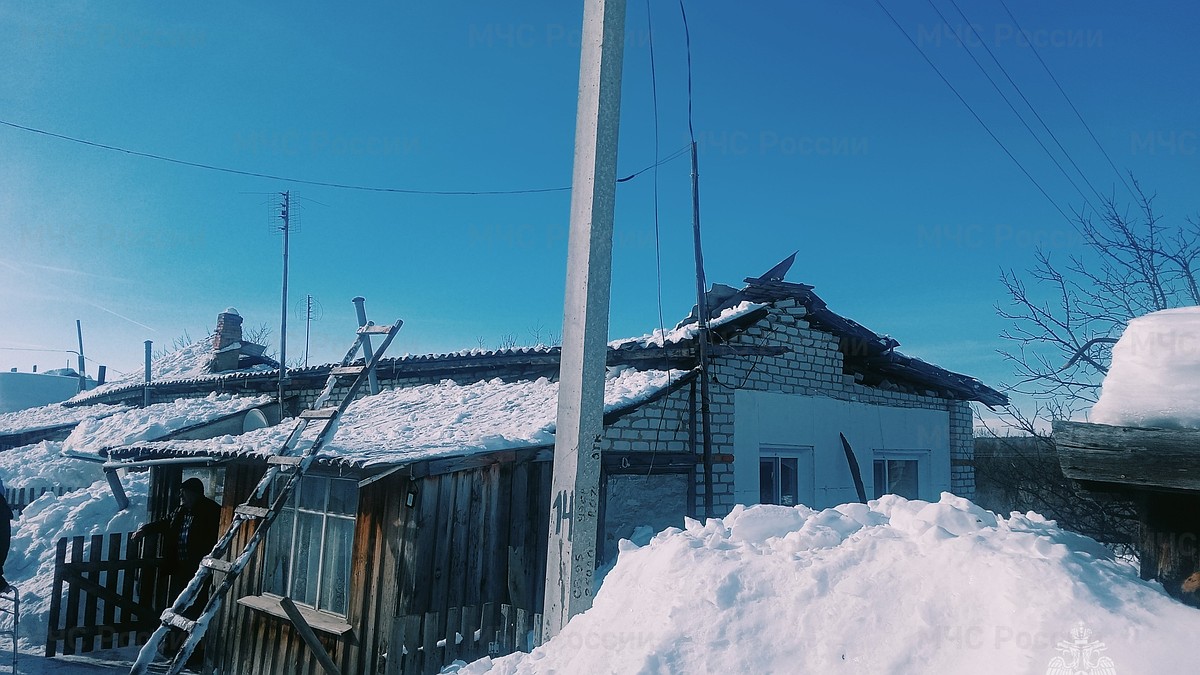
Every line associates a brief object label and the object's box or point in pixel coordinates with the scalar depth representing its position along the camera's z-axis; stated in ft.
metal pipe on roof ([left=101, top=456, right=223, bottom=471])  25.97
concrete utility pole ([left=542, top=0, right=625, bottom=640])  14.58
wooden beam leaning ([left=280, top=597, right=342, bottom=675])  21.66
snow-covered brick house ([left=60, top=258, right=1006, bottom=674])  21.57
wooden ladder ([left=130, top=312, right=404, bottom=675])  18.67
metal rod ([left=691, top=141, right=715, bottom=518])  29.17
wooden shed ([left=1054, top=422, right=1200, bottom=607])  8.18
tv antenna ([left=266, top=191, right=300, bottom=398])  43.49
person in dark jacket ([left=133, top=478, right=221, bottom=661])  28.84
